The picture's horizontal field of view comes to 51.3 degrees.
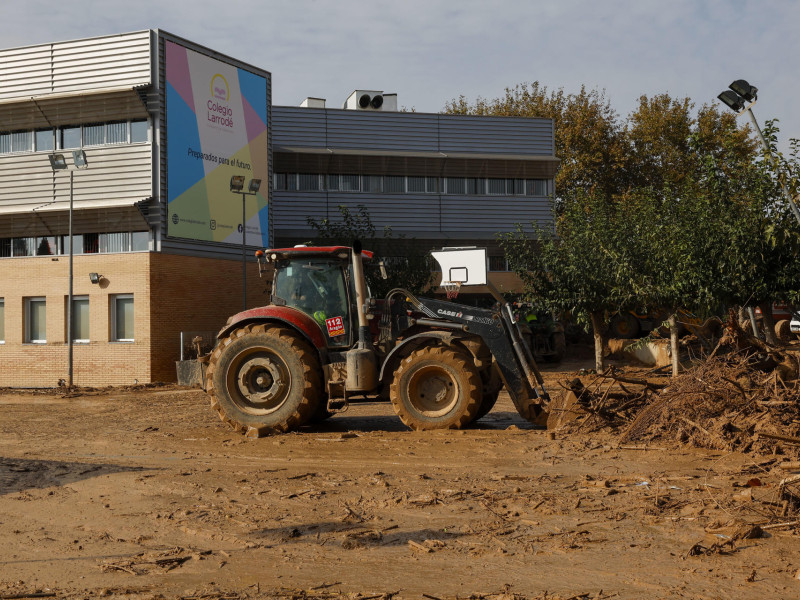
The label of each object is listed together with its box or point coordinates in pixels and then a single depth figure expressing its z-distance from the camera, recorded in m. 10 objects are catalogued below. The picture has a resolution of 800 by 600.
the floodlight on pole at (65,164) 23.30
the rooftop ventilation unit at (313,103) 34.69
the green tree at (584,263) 20.19
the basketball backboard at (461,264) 11.47
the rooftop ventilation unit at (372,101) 34.41
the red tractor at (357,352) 11.48
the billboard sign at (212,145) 25.28
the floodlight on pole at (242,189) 24.12
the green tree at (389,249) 27.33
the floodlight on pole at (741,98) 13.81
